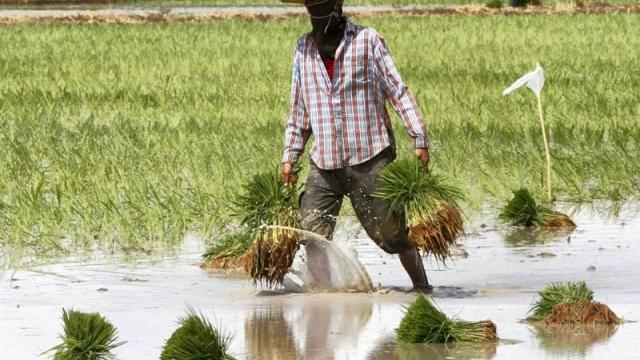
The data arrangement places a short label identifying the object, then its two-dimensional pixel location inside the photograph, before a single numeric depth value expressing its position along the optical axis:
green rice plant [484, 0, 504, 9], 90.82
